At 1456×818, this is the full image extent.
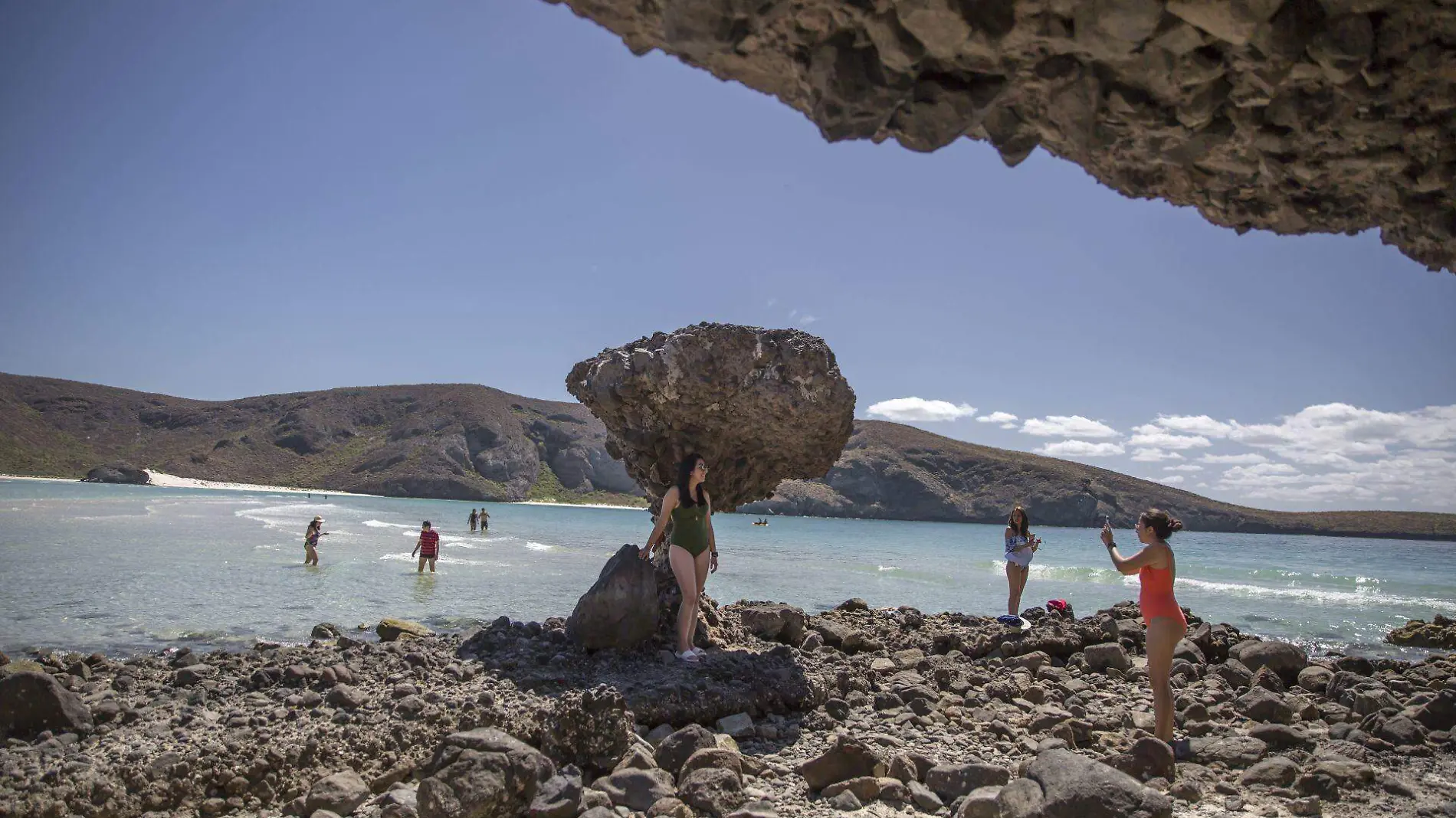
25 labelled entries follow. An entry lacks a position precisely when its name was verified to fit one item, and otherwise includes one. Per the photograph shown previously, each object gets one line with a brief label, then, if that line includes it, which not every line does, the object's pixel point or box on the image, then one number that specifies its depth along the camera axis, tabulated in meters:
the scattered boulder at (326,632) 10.62
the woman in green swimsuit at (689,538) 6.86
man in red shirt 19.80
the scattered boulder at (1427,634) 13.84
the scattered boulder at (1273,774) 4.62
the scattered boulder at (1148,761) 4.67
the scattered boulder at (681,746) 4.60
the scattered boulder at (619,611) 7.07
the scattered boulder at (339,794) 4.07
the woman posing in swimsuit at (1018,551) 11.83
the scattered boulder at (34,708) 4.99
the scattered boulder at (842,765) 4.53
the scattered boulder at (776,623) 8.95
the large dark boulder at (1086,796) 3.56
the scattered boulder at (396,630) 10.14
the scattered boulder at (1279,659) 8.05
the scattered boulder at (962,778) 4.40
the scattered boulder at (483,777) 3.65
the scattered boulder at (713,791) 4.02
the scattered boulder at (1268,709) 6.21
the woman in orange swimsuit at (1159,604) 5.49
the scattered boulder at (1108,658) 8.06
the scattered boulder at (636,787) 4.04
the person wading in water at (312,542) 20.25
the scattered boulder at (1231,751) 5.04
